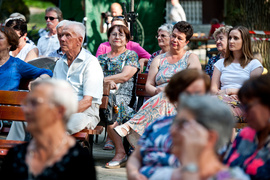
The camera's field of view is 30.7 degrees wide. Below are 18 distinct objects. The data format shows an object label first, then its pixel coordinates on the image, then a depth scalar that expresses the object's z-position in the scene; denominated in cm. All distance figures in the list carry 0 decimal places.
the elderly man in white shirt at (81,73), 509
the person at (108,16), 907
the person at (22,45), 739
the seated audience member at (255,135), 283
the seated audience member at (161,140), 300
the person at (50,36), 817
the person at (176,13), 1289
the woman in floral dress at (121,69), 615
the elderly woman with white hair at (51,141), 265
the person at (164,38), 707
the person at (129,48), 748
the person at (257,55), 744
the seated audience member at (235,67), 578
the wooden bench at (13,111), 482
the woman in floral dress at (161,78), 550
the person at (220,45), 687
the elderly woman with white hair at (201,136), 233
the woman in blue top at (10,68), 554
